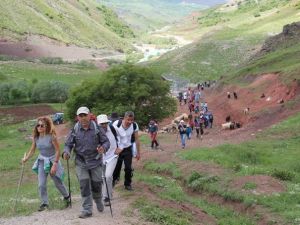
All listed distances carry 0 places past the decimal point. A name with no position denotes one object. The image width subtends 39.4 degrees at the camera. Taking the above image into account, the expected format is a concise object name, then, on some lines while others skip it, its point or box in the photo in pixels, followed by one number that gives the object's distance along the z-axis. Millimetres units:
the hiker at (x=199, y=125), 29613
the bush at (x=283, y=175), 14978
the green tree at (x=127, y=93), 36276
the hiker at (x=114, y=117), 11756
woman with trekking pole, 9393
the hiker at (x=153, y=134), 23130
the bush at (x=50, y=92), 62983
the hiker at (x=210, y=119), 35574
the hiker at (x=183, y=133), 22845
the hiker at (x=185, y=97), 52915
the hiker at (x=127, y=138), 10742
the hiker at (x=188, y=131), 26220
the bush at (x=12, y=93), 61930
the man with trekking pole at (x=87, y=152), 8943
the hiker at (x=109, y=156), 10106
